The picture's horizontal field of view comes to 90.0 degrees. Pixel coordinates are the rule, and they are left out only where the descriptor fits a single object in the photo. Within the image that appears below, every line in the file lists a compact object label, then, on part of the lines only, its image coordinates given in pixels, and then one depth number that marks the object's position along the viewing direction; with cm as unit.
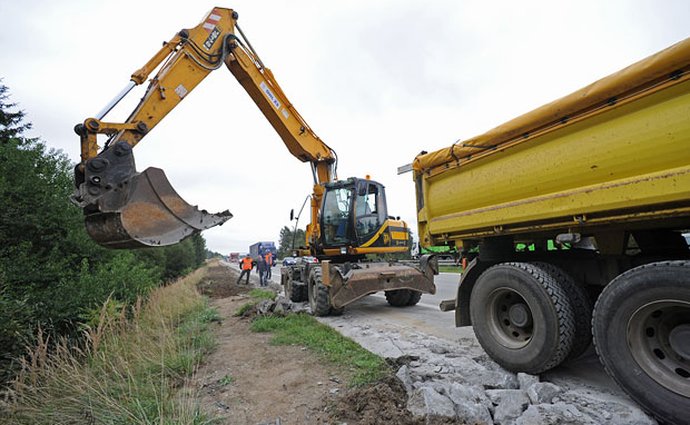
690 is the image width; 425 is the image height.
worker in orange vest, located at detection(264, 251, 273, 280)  1903
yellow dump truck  231
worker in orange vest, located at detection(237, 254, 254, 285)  1855
